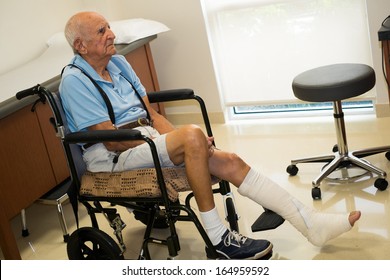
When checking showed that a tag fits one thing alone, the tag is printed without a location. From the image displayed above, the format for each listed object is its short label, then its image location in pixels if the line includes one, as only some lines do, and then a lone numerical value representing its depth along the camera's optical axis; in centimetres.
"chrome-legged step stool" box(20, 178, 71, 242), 328
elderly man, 253
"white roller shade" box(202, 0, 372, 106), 391
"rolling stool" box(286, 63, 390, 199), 303
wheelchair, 248
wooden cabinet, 309
